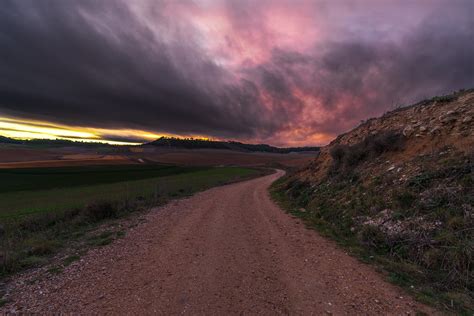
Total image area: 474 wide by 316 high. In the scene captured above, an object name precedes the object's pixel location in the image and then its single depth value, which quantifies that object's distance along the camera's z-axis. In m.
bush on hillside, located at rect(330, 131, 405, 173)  13.98
